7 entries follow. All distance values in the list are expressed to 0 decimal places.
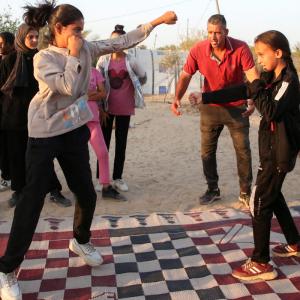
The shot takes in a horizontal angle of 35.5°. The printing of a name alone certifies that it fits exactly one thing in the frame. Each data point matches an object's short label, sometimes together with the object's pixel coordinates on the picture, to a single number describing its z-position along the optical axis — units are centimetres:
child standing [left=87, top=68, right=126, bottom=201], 492
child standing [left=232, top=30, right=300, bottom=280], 286
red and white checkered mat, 292
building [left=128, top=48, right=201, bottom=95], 2148
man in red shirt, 452
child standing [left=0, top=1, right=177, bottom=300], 270
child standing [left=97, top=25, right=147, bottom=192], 512
